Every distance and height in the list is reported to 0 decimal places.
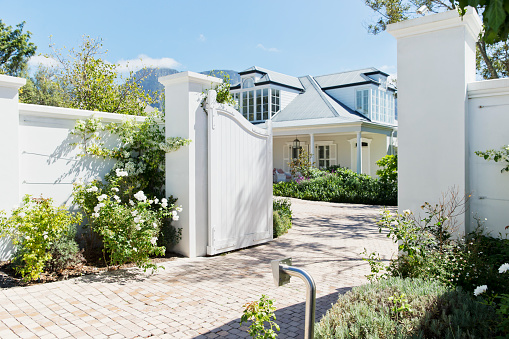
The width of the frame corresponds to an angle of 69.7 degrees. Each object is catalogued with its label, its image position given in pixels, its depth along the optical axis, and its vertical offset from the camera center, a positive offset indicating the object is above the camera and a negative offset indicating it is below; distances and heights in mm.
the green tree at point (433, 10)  12789 +5226
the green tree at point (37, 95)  24316 +5170
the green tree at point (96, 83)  10664 +2622
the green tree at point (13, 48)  21906 +7471
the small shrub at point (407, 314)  2502 -1099
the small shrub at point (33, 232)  4551 -804
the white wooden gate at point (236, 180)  6297 -233
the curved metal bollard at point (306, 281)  2113 -666
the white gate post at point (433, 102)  4504 +824
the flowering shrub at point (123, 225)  5055 -808
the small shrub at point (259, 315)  2428 -1008
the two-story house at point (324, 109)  21125 +3561
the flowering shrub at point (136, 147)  6141 +377
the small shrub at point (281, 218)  8195 -1178
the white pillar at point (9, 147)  5129 +321
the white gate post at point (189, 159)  6062 +157
